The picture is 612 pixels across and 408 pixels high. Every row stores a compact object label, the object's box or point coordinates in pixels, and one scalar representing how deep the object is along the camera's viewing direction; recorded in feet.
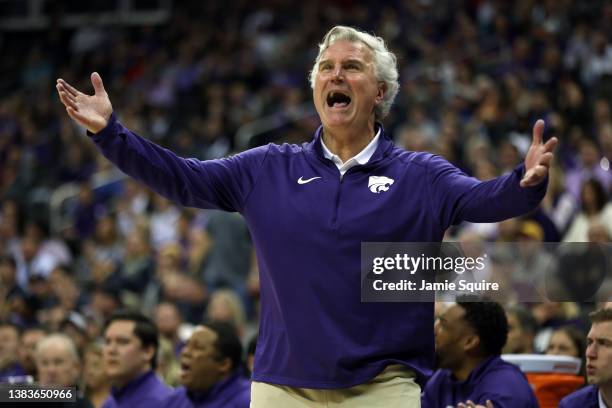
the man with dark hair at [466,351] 31.04
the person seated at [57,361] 40.86
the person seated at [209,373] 36.81
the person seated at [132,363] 37.50
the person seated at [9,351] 47.47
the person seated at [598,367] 28.25
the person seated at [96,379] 43.21
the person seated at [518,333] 37.37
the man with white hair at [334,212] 22.43
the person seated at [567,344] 35.19
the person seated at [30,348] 45.58
